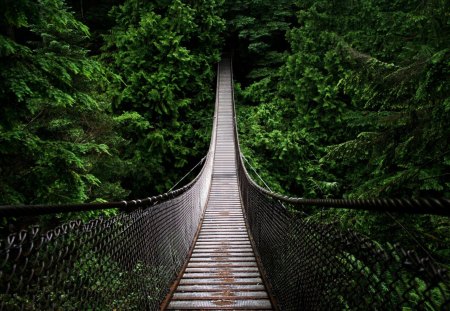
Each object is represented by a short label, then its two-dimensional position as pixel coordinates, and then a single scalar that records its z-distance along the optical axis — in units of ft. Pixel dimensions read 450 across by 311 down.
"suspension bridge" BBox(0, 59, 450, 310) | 3.26
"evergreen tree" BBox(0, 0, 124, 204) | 9.63
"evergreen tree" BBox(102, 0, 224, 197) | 37.58
